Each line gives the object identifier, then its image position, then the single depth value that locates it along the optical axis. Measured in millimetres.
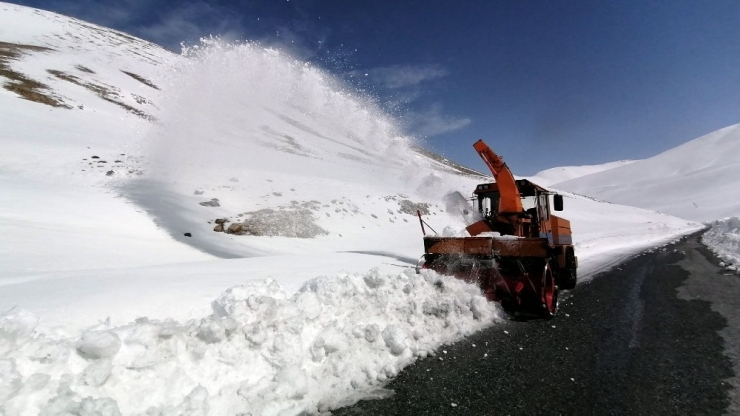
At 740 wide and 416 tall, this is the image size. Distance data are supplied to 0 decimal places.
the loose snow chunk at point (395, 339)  4484
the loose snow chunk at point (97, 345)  3008
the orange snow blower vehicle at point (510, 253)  6539
